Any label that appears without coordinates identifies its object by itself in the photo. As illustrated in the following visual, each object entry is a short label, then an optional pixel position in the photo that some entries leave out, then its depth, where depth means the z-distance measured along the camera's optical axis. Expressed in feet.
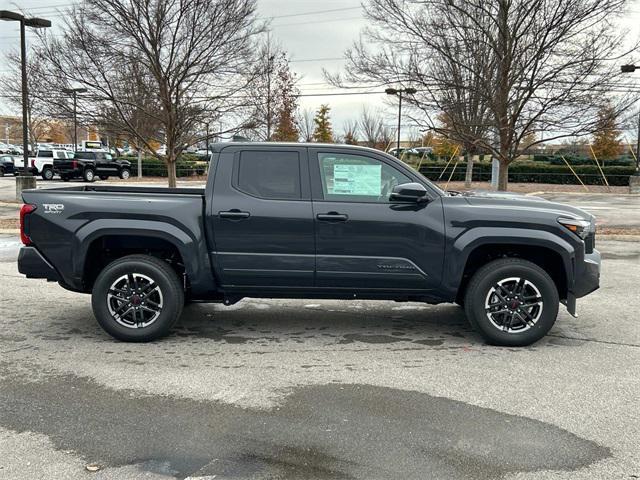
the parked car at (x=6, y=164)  133.14
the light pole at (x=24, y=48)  54.24
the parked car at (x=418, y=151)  168.83
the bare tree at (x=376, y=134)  161.38
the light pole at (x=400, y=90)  43.84
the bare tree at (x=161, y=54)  43.27
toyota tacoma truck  17.71
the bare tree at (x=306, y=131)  150.92
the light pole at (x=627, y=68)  39.07
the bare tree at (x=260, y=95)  48.49
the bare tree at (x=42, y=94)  45.62
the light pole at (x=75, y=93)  44.68
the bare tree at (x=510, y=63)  38.06
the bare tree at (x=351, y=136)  164.92
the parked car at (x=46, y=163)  117.07
